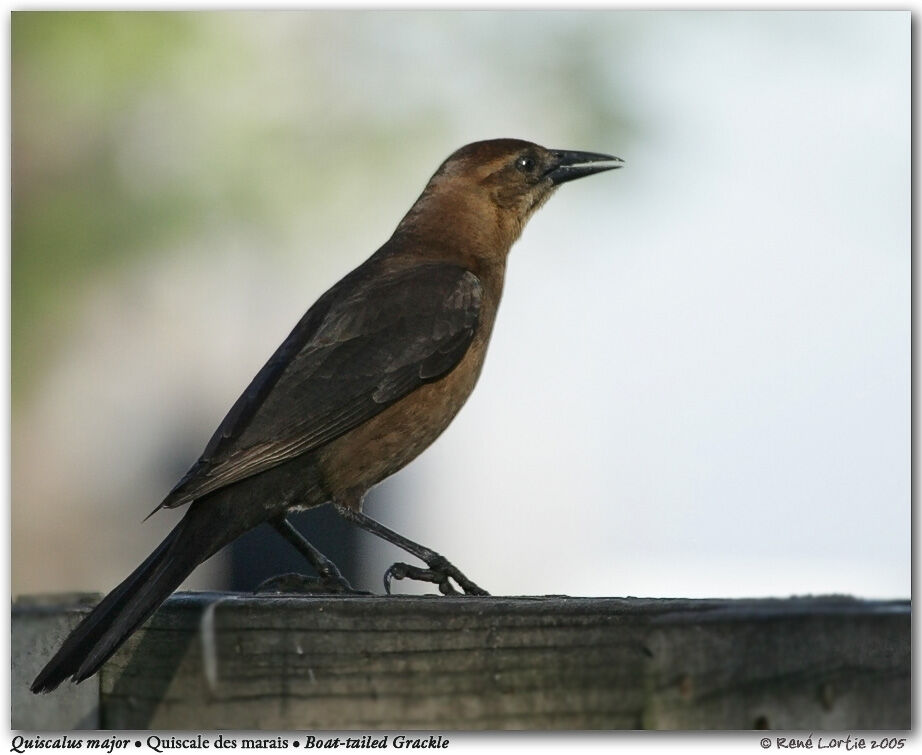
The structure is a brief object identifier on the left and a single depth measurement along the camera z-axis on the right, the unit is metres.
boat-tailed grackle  6.36
